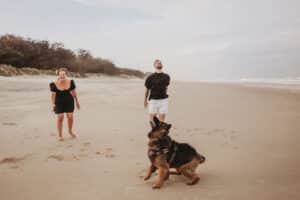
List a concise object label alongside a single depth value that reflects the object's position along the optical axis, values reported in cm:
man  664
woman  693
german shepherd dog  400
